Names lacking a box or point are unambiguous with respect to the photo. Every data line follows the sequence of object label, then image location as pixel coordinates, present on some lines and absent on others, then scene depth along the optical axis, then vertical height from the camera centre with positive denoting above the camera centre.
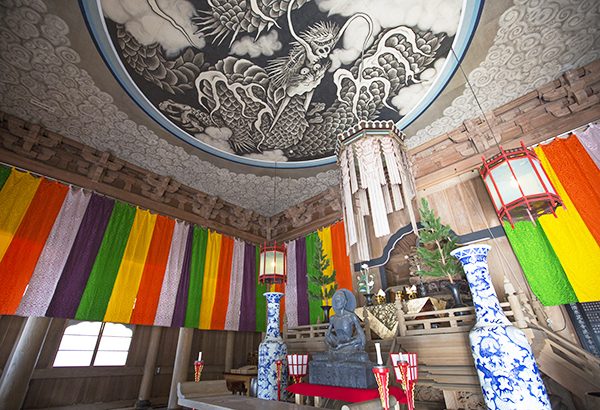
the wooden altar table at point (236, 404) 1.45 -0.31
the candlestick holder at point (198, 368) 3.35 -0.24
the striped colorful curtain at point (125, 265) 4.08 +1.35
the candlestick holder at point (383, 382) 1.53 -0.22
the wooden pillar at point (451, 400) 2.88 -0.60
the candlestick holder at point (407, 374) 1.81 -0.22
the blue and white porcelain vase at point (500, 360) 1.87 -0.16
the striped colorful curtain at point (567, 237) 3.30 +1.11
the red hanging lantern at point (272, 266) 4.91 +1.23
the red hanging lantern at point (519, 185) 2.96 +1.49
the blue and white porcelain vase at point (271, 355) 3.36 -0.13
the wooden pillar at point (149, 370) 4.74 -0.36
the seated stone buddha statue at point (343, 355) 2.42 -0.13
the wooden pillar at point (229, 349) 6.01 -0.09
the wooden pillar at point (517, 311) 2.49 +0.19
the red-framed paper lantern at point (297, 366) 3.12 -0.24
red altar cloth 2.08 -0.38
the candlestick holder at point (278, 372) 3.33 -0.32
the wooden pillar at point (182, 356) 5.06 -0.16
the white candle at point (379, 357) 1.75 -0.10
